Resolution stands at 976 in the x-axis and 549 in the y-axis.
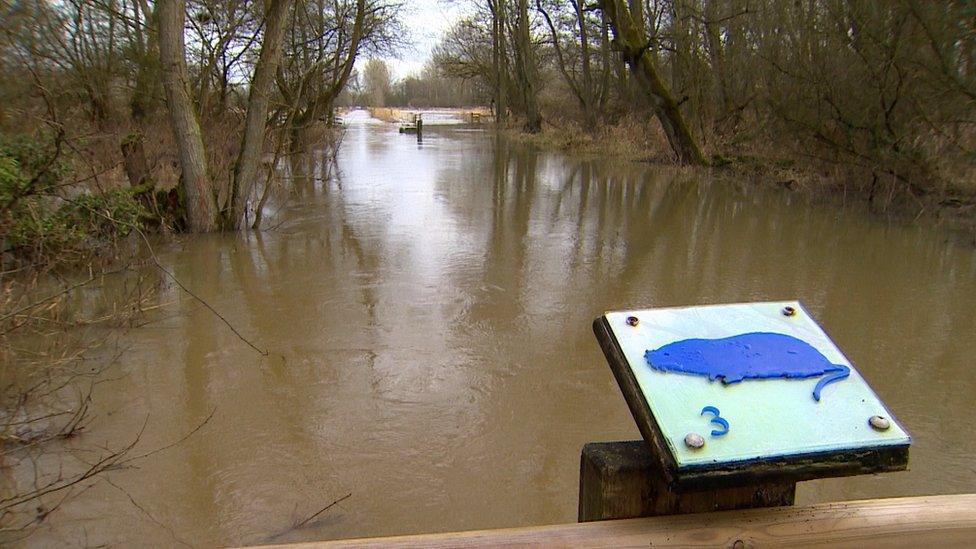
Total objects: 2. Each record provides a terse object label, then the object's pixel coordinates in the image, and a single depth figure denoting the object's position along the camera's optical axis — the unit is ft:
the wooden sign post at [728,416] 3.87
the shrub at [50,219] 17.49
